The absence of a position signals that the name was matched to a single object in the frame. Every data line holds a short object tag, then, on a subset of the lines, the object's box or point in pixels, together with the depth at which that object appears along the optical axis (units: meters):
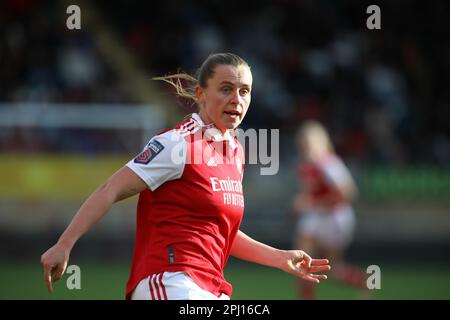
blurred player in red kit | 22.95
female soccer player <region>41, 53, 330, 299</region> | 8.71
